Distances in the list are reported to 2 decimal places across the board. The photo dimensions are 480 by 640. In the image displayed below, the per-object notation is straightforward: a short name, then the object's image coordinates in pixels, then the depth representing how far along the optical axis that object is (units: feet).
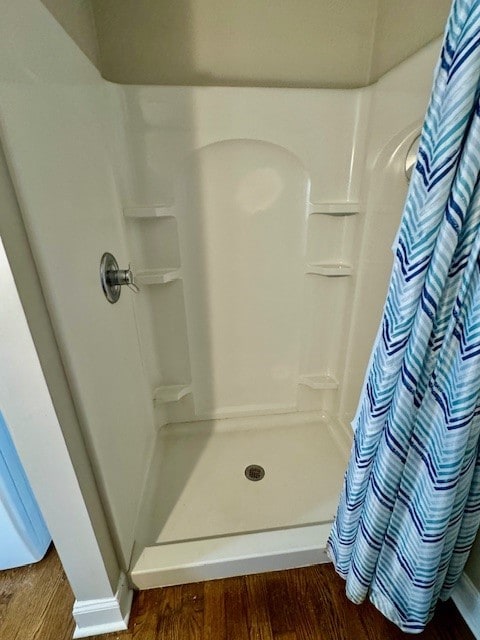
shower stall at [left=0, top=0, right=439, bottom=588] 2.34
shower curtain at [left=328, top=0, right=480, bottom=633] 1.63
